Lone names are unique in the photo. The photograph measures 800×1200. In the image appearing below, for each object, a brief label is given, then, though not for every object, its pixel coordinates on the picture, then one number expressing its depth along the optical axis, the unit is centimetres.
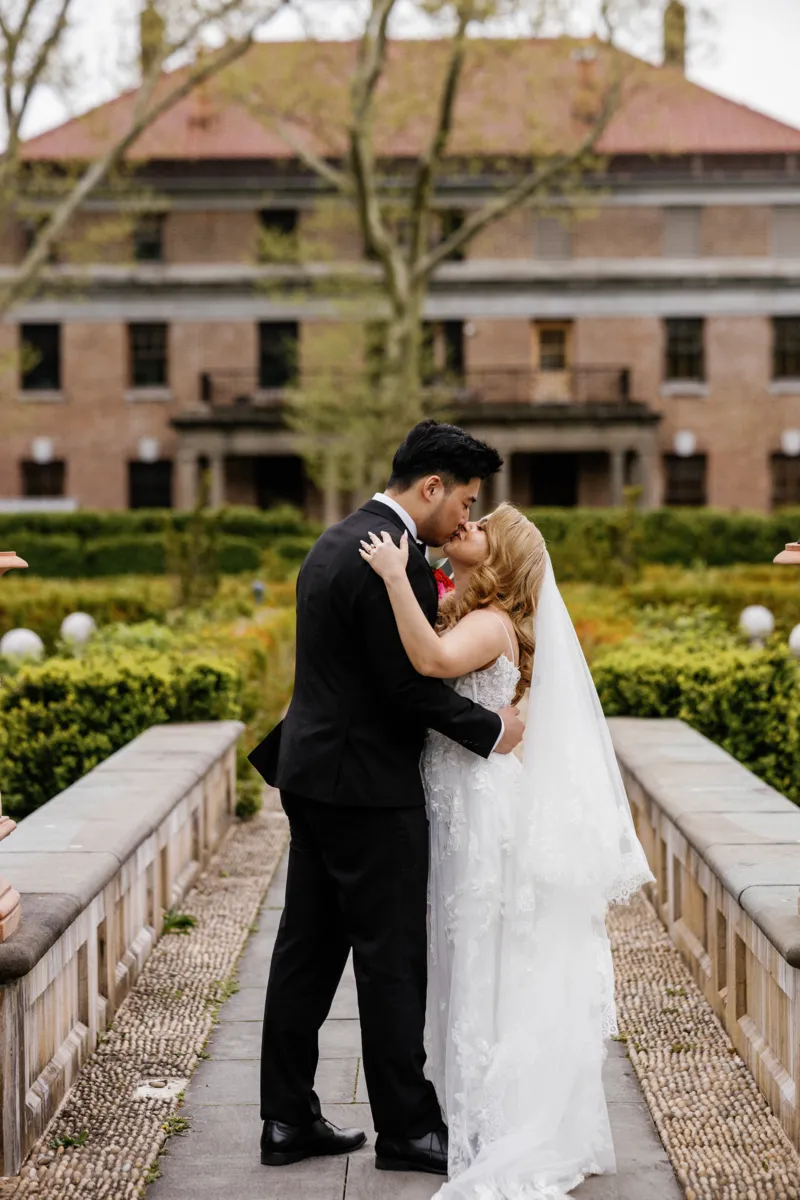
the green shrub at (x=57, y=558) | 3028
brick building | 3825
